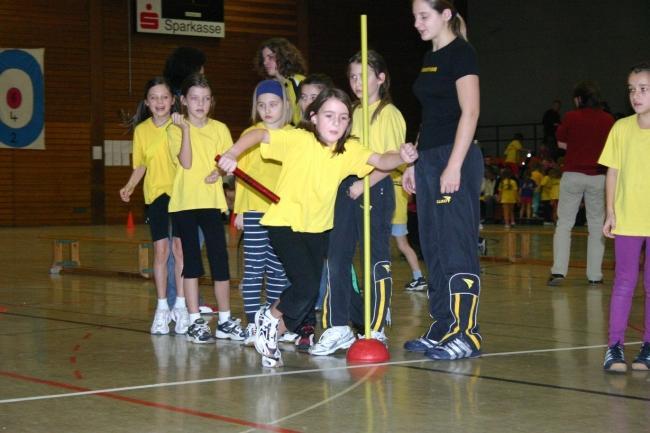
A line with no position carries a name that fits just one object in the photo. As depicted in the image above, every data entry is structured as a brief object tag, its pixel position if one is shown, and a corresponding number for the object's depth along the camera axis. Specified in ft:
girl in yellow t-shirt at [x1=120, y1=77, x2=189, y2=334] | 21.77
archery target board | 69.15
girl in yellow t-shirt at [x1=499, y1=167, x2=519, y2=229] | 63.72
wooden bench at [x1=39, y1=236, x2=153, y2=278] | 35.81
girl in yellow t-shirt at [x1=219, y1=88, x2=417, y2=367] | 16.96
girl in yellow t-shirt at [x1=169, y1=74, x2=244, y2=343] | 19.88
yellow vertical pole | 17.53
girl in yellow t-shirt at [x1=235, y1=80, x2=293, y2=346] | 19.86
